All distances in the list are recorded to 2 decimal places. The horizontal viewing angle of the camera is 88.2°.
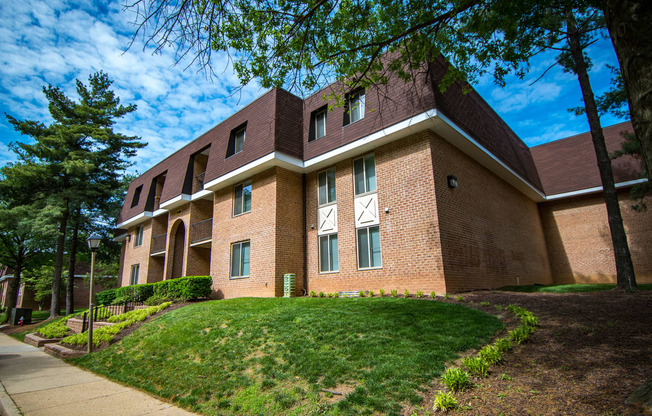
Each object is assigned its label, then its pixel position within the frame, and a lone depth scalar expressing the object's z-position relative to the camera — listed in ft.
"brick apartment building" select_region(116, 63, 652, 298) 36.45
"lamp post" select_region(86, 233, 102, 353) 31.78
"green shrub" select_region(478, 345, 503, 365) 15.47
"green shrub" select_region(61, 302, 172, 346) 33.35
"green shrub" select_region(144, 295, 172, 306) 47.06
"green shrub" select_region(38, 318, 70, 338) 42.88
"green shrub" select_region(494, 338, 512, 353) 16.85
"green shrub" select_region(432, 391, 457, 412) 12.30
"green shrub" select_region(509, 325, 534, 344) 17.79
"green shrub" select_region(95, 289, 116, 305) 67.05
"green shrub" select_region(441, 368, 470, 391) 13.52
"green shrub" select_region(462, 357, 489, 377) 14.49
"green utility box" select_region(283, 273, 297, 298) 41.81
